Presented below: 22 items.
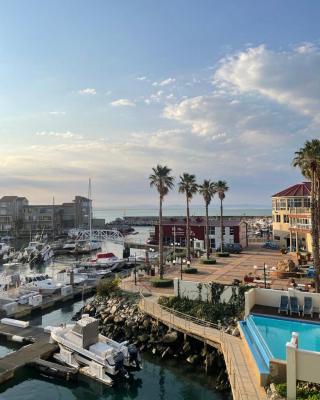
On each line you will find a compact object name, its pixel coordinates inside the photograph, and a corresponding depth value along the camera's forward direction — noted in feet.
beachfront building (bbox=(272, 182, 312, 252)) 181.47
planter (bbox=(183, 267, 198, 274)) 142.20
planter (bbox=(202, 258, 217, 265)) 162.50
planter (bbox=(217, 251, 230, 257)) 185.98
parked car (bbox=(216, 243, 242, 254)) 200.44
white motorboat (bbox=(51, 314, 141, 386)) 80.53
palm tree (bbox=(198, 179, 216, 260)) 196.03
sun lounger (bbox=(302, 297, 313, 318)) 84.94
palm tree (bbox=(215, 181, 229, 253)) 207.51
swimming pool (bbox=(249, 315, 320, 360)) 67.26
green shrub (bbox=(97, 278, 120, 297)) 126.00
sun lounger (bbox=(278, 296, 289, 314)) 86.17
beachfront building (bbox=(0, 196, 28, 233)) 425.07
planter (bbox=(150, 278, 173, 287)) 126.21
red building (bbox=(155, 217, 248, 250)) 224.12
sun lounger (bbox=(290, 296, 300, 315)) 85.20
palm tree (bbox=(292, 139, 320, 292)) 95.25
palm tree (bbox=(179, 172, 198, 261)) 171.42
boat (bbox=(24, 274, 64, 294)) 152.66
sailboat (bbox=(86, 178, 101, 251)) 301.65
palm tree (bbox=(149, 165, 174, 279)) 143.33
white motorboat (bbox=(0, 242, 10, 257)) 282.69
